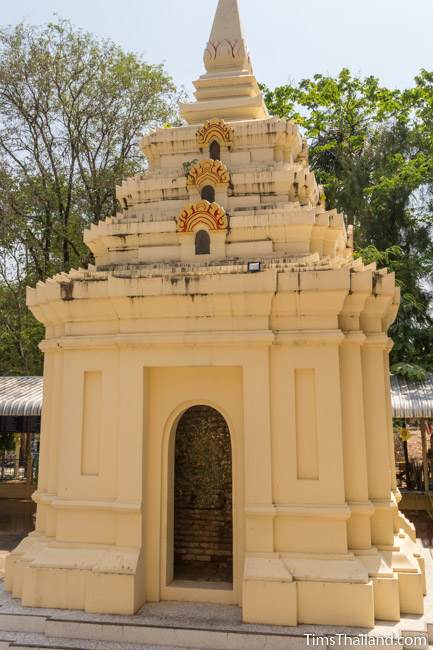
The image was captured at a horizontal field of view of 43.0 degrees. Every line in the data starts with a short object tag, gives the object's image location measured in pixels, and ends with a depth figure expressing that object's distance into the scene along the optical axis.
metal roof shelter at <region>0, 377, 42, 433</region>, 15.82
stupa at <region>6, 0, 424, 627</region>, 7.33
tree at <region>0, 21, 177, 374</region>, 22.61
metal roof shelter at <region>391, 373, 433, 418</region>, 16.00
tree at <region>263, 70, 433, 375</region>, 20.77
